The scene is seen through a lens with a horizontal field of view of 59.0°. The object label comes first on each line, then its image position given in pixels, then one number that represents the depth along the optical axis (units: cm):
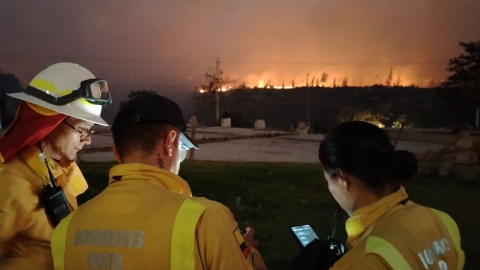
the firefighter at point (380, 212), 140
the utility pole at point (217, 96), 3456
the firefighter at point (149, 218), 136
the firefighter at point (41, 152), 182
